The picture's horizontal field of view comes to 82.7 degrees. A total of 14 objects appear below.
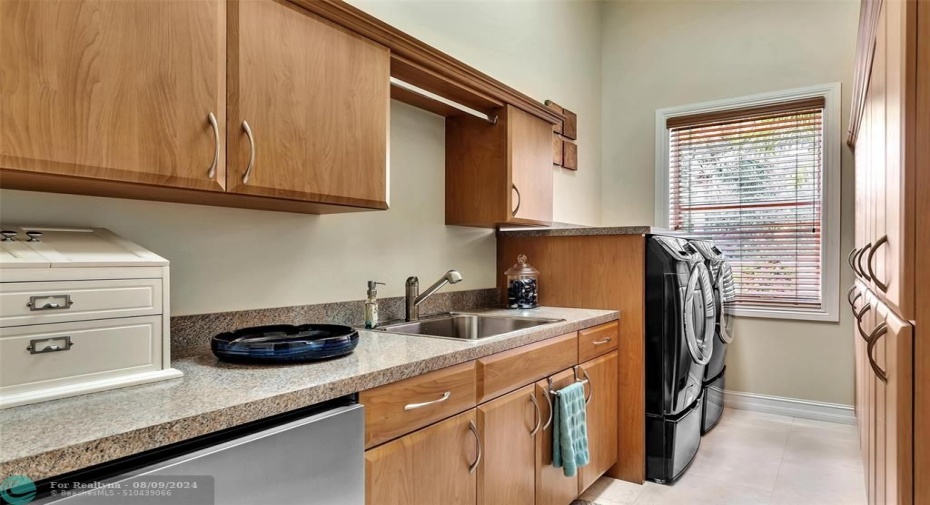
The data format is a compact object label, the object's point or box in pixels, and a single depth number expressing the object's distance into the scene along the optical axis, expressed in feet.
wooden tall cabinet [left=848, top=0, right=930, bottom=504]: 3.39
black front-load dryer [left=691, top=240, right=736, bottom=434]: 10.17
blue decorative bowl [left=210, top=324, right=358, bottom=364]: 4.25
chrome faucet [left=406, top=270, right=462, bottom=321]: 7.28
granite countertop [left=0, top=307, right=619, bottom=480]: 2.54
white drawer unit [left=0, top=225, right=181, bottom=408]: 3.17
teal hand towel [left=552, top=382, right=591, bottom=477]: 6.62
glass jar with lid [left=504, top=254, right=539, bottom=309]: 8.95
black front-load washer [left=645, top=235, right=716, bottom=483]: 8.16
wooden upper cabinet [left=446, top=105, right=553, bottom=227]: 8.11
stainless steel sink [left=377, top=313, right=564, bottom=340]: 7.60
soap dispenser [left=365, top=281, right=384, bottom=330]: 6.66
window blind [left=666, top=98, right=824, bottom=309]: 11.44
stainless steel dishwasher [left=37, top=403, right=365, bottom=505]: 2.69
